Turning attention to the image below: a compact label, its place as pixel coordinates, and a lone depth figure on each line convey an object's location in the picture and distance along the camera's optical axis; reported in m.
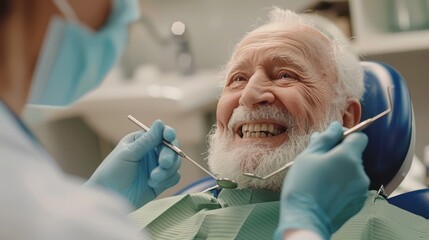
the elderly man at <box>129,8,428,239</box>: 1.36
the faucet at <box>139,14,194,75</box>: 2.87
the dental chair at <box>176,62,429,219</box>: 1.55
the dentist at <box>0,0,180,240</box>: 0.66
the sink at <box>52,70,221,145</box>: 2.44
